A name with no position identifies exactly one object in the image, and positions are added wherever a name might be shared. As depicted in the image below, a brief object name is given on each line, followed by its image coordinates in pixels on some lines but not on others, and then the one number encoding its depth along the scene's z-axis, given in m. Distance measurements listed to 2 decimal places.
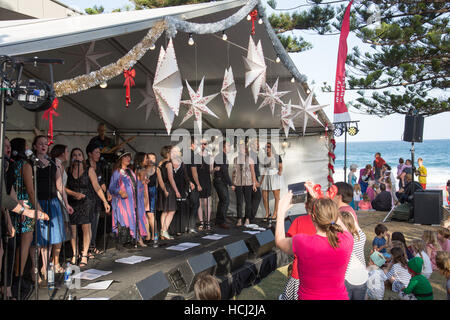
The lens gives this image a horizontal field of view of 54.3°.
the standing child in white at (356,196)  12.93
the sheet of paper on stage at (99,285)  4.30
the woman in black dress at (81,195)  5.39
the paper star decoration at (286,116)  7.54
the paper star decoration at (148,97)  7.71
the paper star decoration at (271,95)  6.74
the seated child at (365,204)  12.91
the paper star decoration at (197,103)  5.40
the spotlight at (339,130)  9.04
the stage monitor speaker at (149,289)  3.03
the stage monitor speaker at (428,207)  9.79
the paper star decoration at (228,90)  5.92
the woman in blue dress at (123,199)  6.11
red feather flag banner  9.05
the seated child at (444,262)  3.99
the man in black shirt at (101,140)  7.46
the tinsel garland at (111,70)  4.13
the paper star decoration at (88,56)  6.42
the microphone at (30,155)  3.26
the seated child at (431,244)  5.66
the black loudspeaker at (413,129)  10.59
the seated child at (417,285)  4.09
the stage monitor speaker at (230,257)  4.39
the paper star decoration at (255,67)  5.88
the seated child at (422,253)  4.74
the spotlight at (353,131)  9.34
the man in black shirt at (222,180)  8.25
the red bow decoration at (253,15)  5.97
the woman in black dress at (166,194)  6.98
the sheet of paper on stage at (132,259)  5.46
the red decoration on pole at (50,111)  4.12
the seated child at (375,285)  4.58
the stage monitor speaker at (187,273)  3.89
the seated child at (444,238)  5.67
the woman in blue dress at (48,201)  4.57
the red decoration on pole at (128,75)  4.48
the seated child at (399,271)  4.67
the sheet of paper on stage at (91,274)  4.66
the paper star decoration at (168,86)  4.59
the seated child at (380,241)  5.75
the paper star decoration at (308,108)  7.56
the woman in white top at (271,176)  8.78
